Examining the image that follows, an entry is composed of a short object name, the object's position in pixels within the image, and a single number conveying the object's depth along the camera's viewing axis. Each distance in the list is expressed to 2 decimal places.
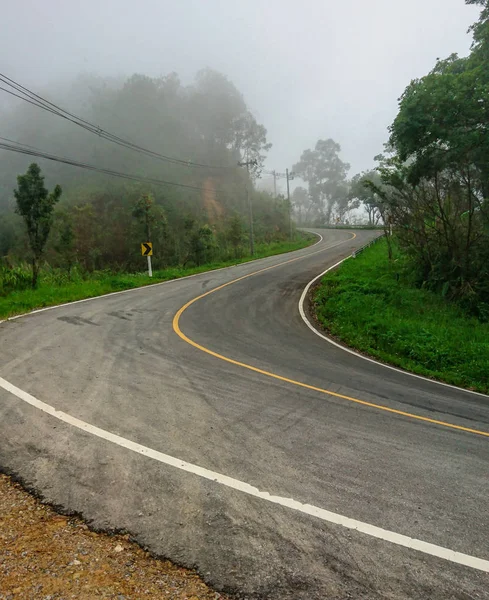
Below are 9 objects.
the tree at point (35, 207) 15.41
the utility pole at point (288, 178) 55.81
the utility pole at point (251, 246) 35.62
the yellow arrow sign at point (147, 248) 21.11
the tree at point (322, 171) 103.19
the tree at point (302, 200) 117.88
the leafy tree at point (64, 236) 25.82
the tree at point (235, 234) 34.62
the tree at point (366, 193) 68.12
